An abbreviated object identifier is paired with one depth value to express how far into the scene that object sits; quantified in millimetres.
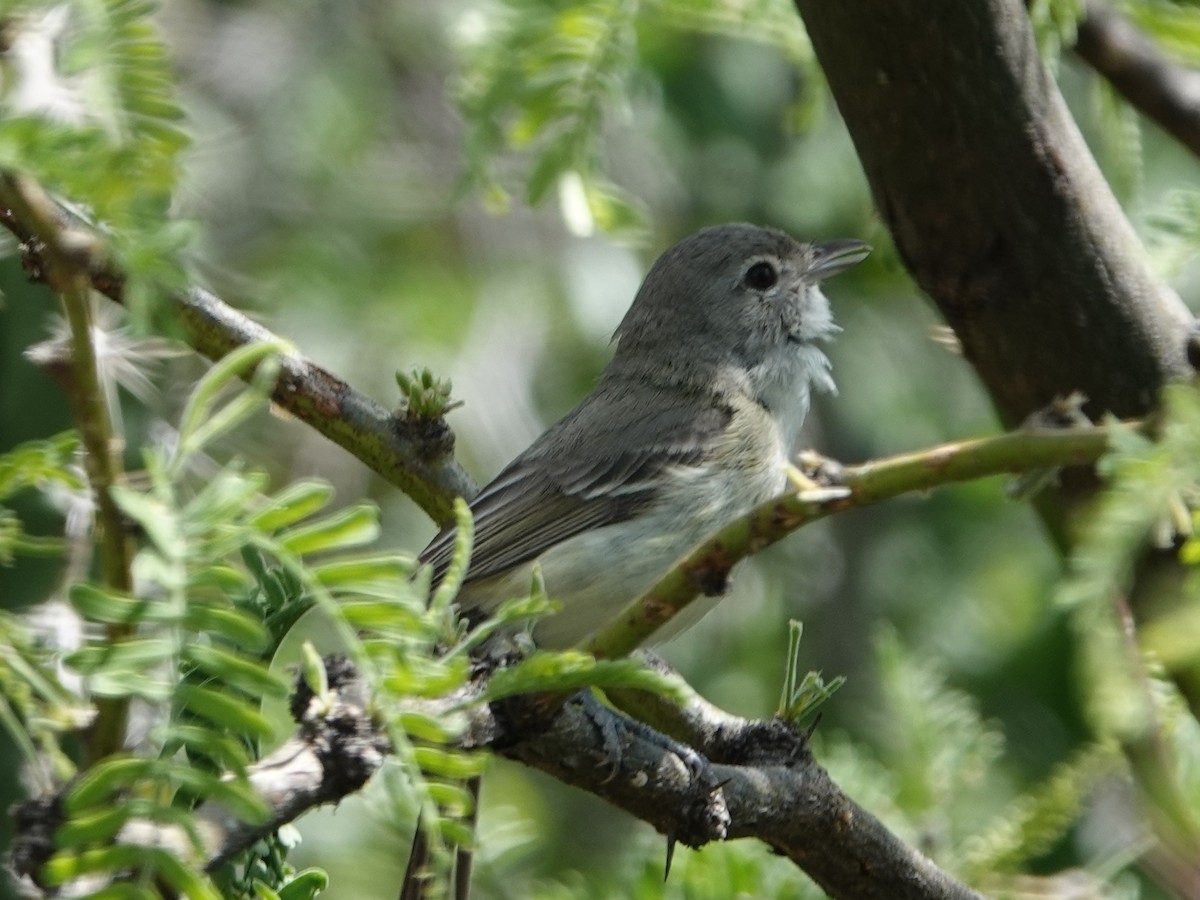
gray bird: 2948
